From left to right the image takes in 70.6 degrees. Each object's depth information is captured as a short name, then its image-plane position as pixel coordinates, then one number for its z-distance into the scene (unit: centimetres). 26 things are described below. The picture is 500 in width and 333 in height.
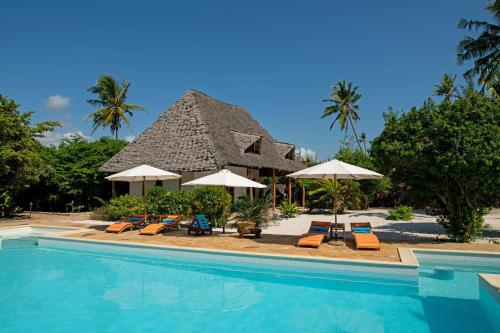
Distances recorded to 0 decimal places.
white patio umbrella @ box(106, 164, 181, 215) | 1262
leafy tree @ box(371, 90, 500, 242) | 880
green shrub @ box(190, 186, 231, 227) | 1408
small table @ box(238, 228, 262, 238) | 1139
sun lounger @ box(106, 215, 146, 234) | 1267
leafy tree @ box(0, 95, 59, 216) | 1664
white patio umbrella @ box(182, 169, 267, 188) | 1131
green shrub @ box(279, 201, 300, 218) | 1847
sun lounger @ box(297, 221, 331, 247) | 934
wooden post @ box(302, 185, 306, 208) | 2504
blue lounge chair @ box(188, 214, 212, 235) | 1202
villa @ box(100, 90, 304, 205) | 1756
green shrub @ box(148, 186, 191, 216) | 1511
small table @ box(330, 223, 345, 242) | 1038
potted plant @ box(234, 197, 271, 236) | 1346
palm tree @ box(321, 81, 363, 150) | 4236
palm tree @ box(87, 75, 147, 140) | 3488
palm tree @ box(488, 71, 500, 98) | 2362
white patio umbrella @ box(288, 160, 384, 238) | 952
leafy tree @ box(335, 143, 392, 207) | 2159
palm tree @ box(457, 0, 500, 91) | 2255
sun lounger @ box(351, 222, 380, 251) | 893
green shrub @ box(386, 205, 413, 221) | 1628
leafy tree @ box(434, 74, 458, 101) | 4109
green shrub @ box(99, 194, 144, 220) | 1598
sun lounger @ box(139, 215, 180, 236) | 1205
